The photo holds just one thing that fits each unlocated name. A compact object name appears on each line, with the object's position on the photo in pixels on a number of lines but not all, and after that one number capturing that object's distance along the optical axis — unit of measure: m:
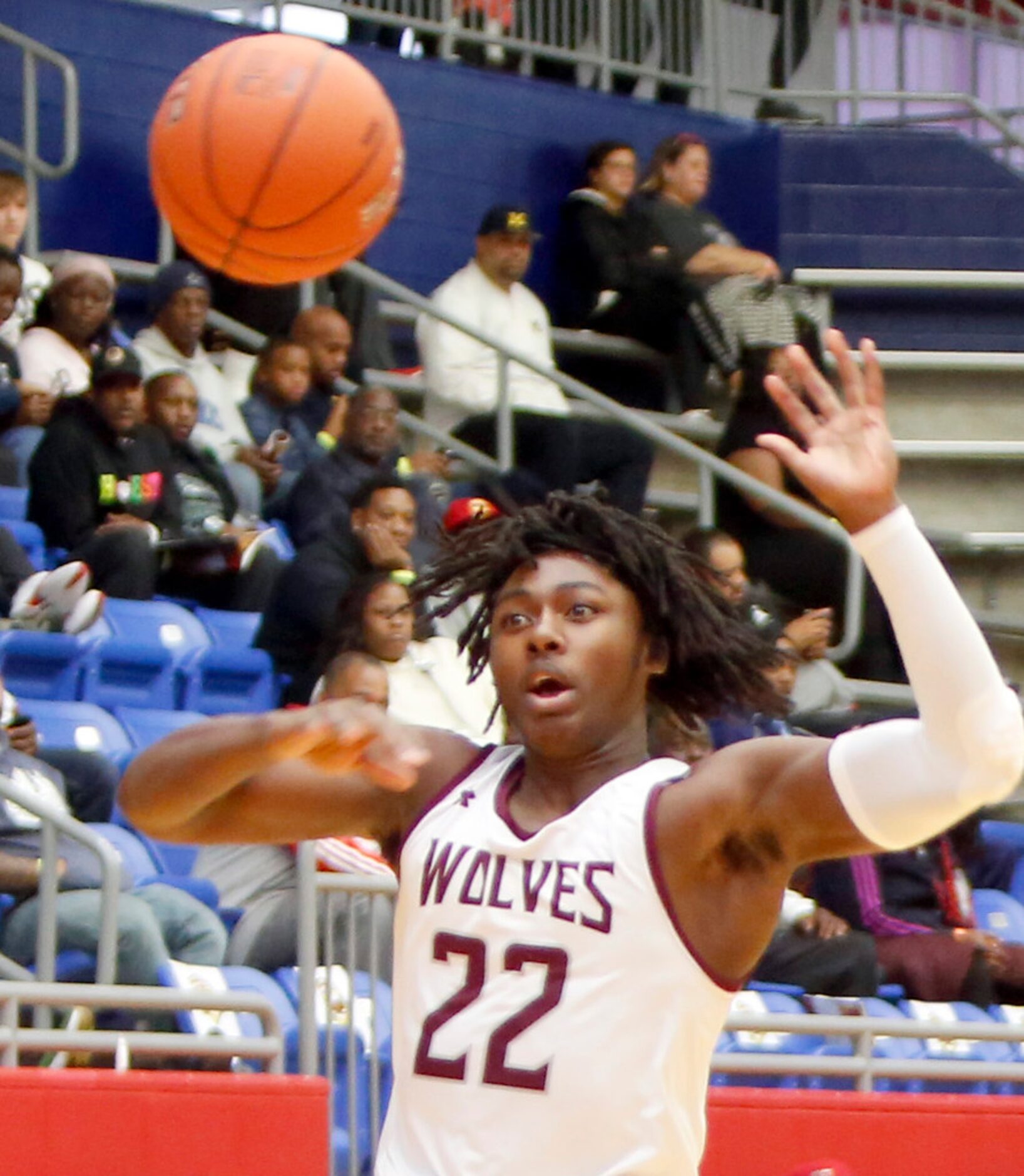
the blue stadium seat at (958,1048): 14.11
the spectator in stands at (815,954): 14.09
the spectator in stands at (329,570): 15.91
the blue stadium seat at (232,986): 11.75
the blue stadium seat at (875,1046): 13.43
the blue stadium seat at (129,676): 15.55
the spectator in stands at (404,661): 15.00
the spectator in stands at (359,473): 17.12
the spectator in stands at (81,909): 11.69
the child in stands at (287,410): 18.56
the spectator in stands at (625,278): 22.30
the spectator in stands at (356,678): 13.66
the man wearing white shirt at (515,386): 19.73
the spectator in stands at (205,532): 16.95
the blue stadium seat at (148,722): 14.87
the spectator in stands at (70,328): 17.47
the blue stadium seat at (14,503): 16.92
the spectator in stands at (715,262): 21.75
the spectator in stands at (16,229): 17.75
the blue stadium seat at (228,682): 15.94
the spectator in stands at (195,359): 18.28
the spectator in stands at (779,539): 19.59
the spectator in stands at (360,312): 20.30
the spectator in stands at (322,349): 18.97
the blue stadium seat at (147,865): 12.81
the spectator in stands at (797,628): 17.12
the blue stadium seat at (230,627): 16.61
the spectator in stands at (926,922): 14.66
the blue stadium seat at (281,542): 17.19
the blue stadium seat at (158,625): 15.87
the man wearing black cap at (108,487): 16.11
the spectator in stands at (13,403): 16.94
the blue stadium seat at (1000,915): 16.19
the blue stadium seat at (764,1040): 12.94
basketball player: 5.45
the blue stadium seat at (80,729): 14.51
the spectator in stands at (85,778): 13.40
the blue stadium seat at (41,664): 15.11
